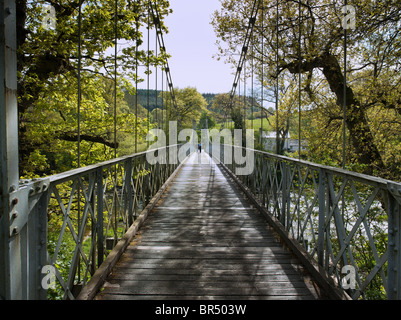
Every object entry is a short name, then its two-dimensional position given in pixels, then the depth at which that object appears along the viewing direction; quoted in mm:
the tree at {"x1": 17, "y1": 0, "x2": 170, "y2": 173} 4770
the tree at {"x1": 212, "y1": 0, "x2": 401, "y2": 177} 4598
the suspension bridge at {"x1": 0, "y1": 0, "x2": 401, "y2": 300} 1077
